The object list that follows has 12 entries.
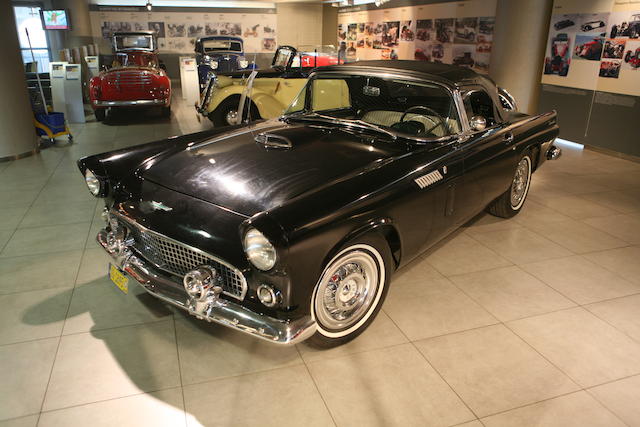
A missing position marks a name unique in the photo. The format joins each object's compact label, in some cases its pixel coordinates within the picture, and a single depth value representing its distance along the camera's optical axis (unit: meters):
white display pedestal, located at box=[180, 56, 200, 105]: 10.51
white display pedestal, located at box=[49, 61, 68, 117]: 8.49
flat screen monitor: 13.16
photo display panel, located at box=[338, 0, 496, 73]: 8.78
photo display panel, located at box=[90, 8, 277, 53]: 15.38
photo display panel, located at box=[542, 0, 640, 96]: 6.62
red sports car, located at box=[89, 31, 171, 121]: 8.65
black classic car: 2.17
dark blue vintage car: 11.37
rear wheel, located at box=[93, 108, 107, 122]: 9.09
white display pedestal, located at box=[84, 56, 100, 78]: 10.79
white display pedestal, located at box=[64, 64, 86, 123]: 8.72
